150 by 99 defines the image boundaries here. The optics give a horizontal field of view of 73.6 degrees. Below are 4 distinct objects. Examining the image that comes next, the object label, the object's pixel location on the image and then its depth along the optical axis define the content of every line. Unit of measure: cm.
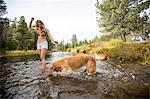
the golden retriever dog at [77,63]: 339
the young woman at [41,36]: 381
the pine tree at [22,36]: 1767
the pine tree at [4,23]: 1240
